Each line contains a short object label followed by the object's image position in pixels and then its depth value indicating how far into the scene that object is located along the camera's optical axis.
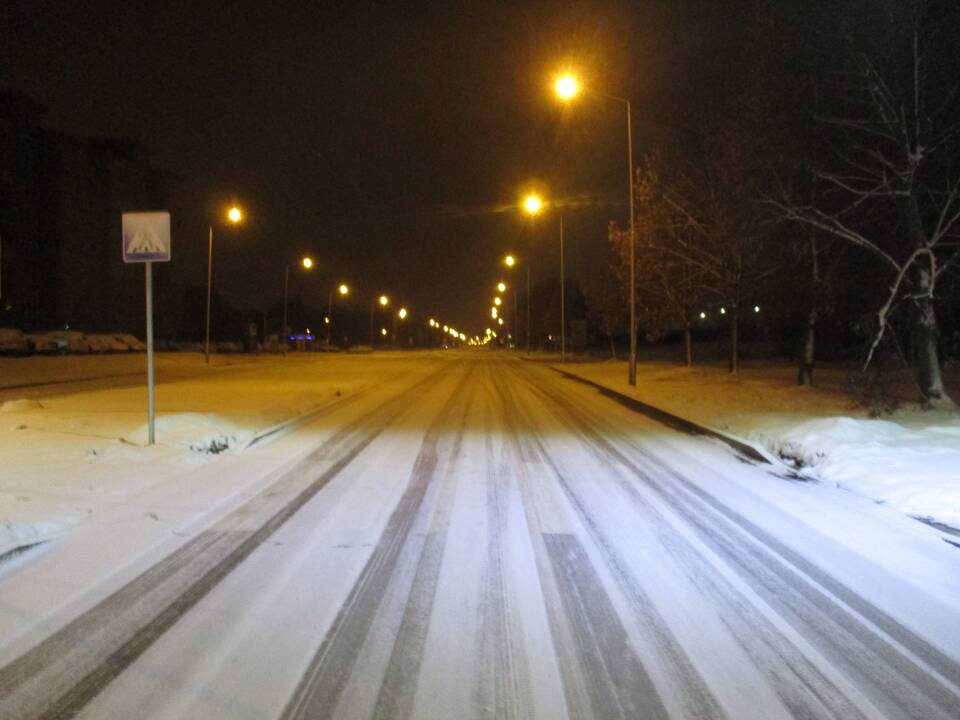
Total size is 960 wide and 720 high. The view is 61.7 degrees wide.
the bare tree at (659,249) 30.44
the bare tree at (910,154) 16.62
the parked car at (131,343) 67.03
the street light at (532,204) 35.06
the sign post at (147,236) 12.07
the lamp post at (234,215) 43.19
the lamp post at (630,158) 21.72
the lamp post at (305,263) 63.38
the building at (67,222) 79.06
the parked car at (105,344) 61.12
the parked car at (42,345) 54.06
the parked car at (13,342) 49.94
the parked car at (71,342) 55.91
